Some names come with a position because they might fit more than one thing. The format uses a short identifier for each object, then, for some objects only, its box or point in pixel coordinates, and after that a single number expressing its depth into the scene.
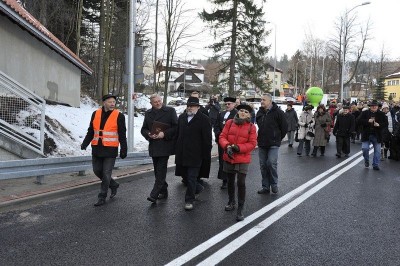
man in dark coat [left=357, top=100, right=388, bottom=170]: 10.52
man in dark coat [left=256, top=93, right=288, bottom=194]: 7.36
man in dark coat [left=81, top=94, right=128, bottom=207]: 6.37
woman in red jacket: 5.77
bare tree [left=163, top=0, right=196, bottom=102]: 27.75
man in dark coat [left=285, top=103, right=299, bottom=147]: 15.09
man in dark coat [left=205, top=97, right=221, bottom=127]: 9.84
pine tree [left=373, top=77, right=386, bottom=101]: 74.50
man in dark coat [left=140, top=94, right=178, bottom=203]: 6.48
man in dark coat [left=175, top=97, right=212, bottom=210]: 6.16
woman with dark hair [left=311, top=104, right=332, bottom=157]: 12.95
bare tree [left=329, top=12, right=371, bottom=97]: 44.16
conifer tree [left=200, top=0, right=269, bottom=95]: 28.25
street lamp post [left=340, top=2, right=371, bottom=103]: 41.71
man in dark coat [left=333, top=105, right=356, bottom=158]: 13.07
